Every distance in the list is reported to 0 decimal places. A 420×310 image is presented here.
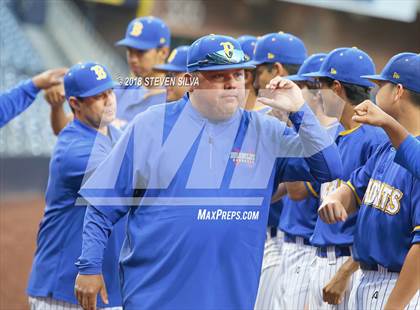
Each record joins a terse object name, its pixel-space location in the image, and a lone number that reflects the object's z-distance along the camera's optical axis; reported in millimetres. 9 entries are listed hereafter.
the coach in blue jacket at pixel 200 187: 7469
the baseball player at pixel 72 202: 9406
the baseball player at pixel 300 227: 9992
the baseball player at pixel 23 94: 11086
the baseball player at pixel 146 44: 14094
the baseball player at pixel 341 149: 9222
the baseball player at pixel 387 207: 7738
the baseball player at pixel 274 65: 11508
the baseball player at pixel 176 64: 13320
